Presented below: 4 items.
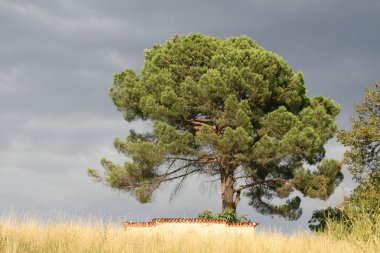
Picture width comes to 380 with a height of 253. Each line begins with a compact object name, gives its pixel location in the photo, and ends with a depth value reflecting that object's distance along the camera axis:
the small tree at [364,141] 21.03
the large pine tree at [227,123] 26.70
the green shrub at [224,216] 25.83
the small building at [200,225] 23.89
